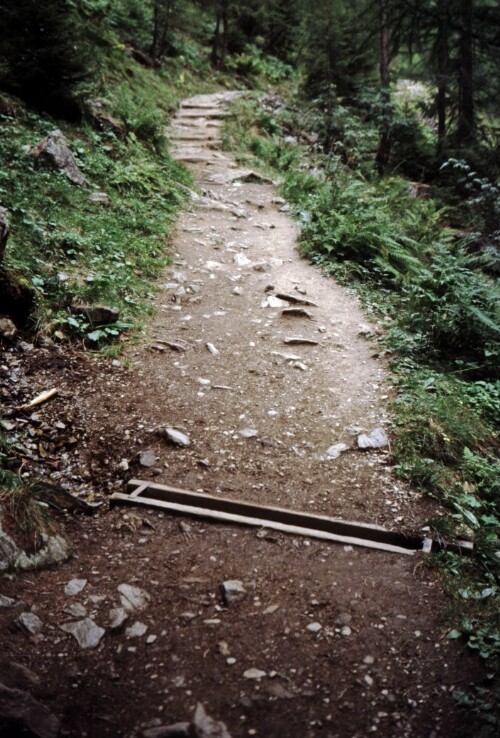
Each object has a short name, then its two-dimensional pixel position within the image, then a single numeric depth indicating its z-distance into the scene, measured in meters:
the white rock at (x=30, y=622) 2.46
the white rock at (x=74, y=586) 2.73
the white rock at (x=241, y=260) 7.99
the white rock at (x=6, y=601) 2.52
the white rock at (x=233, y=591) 2.82
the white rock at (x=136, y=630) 2.55
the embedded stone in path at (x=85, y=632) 2.46
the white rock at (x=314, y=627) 2.67
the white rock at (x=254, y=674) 2.38
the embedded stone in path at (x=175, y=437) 4.15
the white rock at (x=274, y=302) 6.81
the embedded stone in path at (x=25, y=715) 1.85
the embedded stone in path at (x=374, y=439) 4.25
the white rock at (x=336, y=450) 4.18
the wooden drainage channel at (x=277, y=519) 3.28
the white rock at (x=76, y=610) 2.60
